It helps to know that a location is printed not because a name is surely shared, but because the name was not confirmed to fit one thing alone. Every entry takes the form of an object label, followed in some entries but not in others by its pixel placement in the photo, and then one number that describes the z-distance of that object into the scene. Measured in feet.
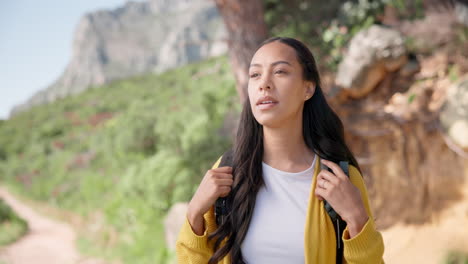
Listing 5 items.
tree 13.46
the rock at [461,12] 14.06
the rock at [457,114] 12.78
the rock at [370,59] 15.07
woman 4.41
